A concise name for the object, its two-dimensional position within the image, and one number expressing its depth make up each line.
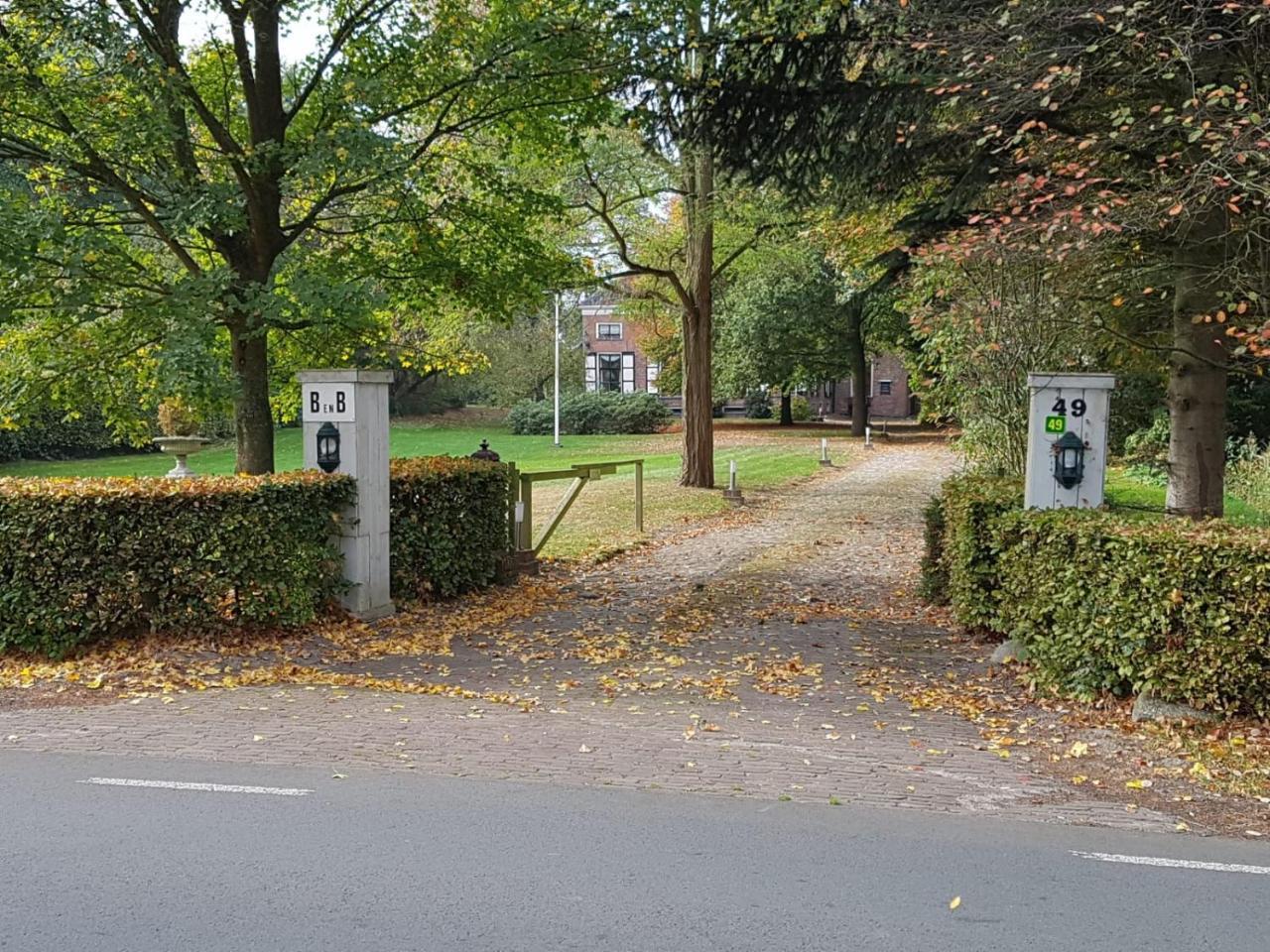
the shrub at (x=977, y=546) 8.93
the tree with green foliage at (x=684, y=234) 20.36
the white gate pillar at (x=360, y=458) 9.88
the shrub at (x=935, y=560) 10.87
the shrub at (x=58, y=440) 37.78
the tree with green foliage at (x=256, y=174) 9.84
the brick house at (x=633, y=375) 65.44
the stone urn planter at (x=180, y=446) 16.25
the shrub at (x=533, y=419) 53.72
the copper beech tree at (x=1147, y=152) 7.84
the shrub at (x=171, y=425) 29.80
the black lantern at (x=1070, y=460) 8.29
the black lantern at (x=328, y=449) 9.89
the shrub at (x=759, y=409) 59.28
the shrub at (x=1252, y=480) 15.47
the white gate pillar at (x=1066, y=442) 8.31
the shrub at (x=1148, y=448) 22.42
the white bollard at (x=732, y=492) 21.86
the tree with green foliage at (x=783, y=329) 42.84
